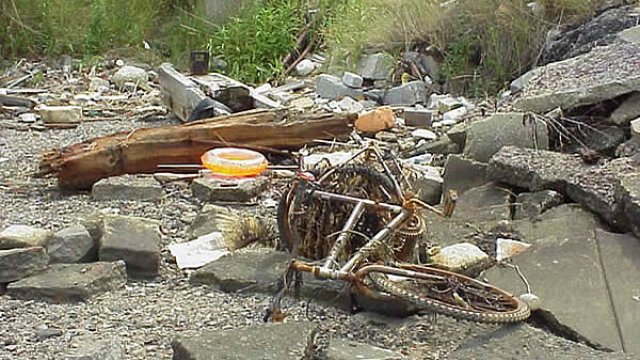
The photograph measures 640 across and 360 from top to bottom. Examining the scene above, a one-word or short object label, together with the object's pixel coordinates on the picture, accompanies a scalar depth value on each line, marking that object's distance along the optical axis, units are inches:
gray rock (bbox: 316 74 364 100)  295.0
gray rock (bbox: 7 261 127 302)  132.5
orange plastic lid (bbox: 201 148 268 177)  192.7
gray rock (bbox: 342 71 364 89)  296.8
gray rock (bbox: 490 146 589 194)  166.2
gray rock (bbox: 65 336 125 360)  111.2
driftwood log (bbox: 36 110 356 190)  195.8
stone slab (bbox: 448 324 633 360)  110.9
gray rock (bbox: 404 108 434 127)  249.1
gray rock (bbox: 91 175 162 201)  185.0
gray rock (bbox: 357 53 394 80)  302.2
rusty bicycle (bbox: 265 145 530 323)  117.3
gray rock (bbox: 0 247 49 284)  136.9
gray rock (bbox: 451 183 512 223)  165.3
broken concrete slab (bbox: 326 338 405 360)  109.6
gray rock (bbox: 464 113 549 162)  188.1
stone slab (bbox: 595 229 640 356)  118.5
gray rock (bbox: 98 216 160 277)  143.9
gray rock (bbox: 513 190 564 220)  161.8
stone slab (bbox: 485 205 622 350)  121.0
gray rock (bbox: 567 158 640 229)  148.2
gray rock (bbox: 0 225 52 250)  145.1
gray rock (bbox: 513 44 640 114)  186.1
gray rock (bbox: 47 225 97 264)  143.9
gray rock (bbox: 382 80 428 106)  282.5
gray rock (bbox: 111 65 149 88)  342.0
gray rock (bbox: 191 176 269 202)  184.5
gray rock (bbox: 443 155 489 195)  183.6
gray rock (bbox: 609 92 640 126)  184.2
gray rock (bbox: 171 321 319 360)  107.0
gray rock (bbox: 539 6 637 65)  235.0
